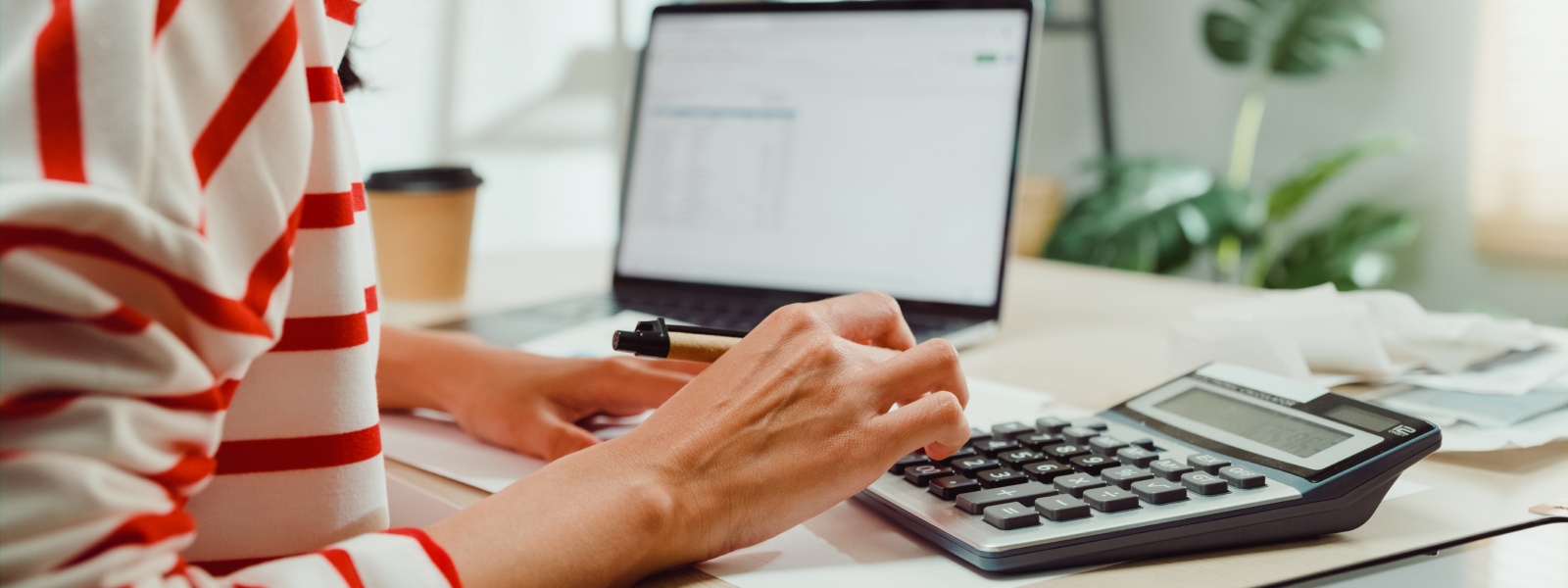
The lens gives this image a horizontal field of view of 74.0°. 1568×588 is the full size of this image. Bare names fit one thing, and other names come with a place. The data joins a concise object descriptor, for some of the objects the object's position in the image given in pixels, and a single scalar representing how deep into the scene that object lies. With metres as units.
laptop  0.86
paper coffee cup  0.92
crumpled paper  0.66
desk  0.41
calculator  0.40
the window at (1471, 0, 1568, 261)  1.96
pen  0.47
